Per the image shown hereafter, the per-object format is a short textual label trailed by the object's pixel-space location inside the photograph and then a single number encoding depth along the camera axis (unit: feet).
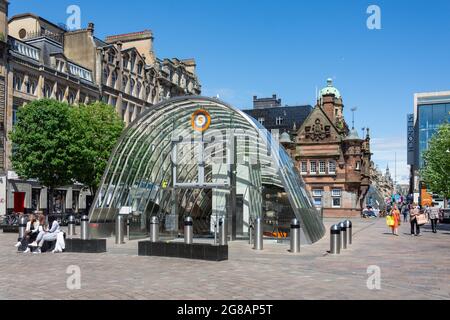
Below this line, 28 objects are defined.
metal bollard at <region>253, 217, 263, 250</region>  64.85
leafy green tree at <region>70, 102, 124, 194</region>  130.62
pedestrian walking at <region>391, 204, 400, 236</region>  98.73
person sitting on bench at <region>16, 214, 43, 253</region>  61.16
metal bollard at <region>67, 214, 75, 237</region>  81.49
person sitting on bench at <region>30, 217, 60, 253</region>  60.49
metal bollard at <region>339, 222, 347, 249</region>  67.62
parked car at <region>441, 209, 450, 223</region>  166.01
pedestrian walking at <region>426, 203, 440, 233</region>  106.11
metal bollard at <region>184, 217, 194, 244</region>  59.62
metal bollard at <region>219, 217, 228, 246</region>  59.97
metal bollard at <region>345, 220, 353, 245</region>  74.13
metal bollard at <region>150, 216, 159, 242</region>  65.98
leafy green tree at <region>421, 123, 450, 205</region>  153.79
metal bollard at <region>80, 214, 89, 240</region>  67.46
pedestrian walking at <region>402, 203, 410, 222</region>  171.89
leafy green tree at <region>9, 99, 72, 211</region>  124.98
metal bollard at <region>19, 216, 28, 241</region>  70.83
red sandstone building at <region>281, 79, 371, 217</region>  216.95
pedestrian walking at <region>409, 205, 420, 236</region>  94.77
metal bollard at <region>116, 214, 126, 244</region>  74.79
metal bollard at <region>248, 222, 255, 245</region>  74.55
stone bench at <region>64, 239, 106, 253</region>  59.93
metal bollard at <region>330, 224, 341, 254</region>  60.49
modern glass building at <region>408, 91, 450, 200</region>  377.09
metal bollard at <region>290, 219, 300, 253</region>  62.18
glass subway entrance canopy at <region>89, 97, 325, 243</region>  82.79
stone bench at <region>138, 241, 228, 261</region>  51.60
